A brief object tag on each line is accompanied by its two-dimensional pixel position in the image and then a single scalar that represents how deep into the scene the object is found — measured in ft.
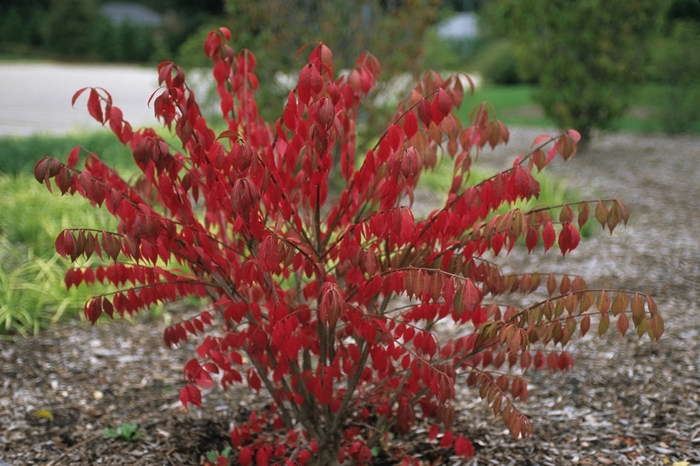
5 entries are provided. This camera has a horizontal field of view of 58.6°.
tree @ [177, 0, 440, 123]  20.85
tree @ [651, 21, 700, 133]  33.86
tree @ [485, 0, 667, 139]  27.96
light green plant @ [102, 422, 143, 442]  8.65
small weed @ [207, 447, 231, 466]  8.09
